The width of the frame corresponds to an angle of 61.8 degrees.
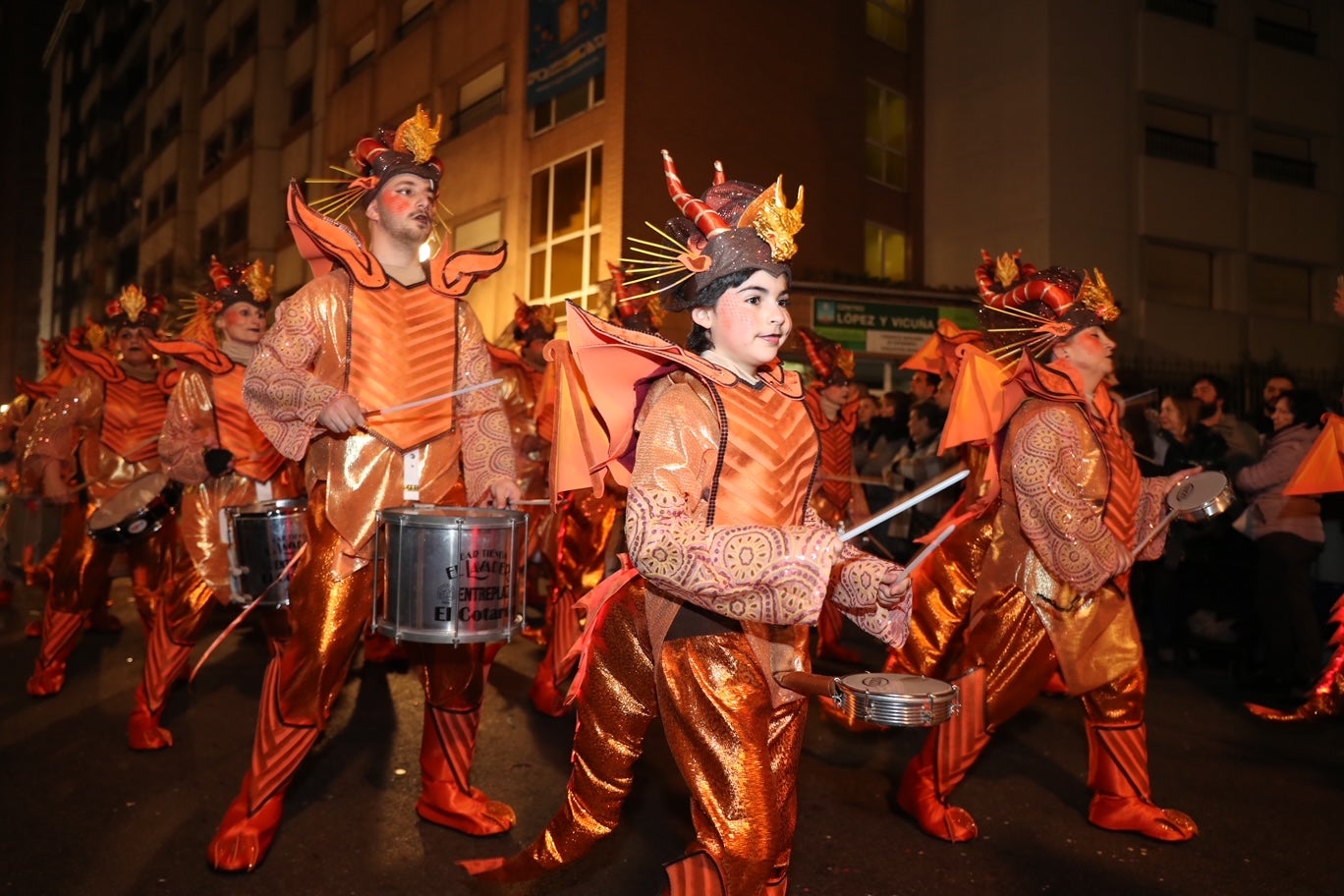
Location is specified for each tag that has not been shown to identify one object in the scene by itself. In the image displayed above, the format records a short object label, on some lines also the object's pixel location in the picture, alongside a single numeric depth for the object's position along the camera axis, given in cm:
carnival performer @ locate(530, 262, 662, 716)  705
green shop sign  1841
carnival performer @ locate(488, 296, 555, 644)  857
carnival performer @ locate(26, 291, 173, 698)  698
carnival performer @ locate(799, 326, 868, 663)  829
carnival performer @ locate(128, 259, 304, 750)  564
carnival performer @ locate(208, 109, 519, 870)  392
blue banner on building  1903
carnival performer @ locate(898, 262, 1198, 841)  424
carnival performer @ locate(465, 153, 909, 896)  246
